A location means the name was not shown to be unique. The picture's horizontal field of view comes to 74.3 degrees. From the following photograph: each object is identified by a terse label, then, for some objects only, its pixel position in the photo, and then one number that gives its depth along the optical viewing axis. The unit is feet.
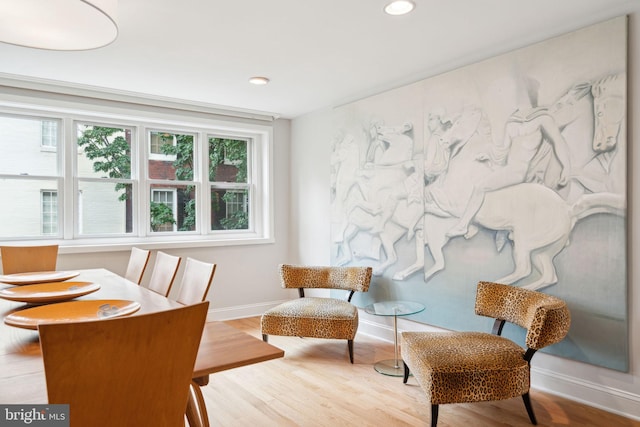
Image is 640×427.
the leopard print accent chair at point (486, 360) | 7.21
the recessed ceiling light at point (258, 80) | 11.93
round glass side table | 10.07
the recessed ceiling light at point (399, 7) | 7.68
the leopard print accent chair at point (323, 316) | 11.10
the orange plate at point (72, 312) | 5.09
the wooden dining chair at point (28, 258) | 10.34
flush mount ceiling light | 5.32
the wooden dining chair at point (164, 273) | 8.57
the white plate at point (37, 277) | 7.73
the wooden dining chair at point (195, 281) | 7.22
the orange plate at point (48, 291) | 6.25
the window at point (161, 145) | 14.89
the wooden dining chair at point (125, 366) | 3.02
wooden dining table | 3.64
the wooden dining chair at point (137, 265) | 10.12
